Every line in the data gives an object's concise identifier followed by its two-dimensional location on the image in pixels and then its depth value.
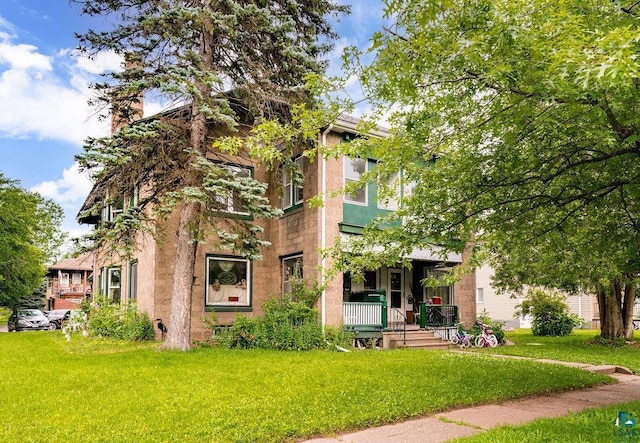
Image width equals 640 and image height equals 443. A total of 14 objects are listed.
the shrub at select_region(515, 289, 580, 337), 23.75
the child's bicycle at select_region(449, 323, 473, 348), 16.89
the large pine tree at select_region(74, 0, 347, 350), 12.12
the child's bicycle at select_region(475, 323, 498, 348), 17.00
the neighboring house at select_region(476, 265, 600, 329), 32.06
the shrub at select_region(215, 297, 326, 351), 13.88
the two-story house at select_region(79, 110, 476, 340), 15.20
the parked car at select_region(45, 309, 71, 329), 30.81
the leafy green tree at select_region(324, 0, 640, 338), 4.48
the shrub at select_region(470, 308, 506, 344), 17.59
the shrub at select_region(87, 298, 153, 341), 15.73
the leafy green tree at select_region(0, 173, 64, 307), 29.41
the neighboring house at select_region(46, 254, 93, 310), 58.28
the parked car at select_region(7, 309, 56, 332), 29.77
